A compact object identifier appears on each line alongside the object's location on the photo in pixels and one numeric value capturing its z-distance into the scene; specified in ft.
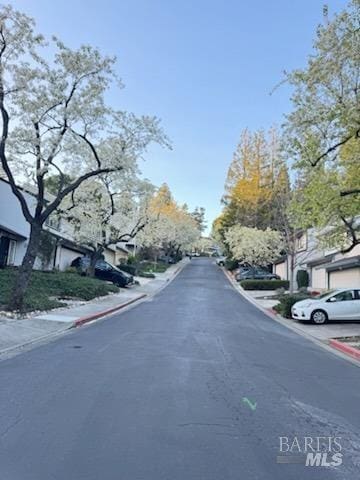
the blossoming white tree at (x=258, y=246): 131.44
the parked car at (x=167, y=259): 237.98
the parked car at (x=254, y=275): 137.49
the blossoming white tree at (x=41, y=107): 48.11
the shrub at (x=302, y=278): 120.88
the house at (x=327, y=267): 85.46
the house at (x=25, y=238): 88.32
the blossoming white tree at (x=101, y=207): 89.76
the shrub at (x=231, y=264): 189.47
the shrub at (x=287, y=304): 65.62
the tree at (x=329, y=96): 37.88
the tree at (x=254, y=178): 165.27
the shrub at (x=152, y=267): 183.83
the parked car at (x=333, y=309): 57.93
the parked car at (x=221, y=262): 241.98
